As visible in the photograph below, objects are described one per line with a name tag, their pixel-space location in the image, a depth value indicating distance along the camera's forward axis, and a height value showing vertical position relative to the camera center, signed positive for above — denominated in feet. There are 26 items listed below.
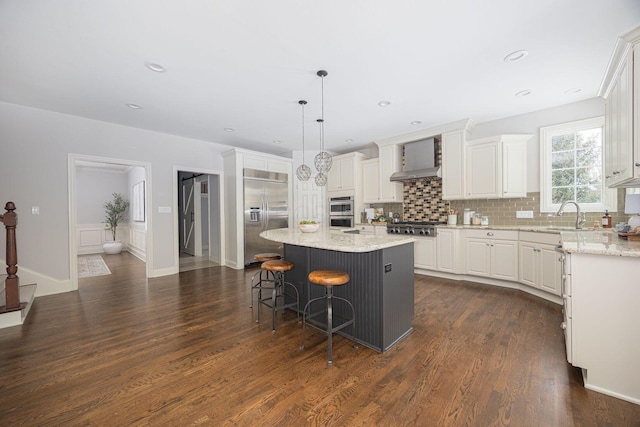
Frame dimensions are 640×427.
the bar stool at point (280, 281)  8.77 -2.54
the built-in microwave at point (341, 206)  19.71 +0.36
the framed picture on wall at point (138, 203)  22.88 +0.89
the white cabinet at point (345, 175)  19.39 +2.63
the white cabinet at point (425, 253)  14.96 -2.39
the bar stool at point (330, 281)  6.84 -1.81
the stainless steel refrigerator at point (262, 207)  18.48 +0.33
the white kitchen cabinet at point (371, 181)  18.71 +2.11
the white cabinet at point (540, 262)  10.62 -2.19
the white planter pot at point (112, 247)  24.18 -3.04
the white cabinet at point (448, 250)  14.23 -2.15
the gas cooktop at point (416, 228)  14.93 -1.01
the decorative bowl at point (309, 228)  10.68 -0.66
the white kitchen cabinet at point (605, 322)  5.37 -2.35
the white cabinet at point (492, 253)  12.60 -2.14
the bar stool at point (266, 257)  10.81 -1.85
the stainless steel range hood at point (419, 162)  15.84 +2.92
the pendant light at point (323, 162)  11.19 +2.03
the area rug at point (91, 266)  16.94 -3.70
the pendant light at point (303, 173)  12.39 +1.75
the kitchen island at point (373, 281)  7.30 -2.00
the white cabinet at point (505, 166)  13.56 +2.19
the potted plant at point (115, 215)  24.45 -0.17
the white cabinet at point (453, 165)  14.66 +2.50
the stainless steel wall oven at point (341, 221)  19.67 -0.74
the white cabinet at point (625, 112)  5.90 +2.36
